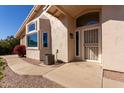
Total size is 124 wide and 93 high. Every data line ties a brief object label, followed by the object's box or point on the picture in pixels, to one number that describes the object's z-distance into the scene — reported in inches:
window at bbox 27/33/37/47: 268.1
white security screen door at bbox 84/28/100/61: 182.8
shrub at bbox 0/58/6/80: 73.4
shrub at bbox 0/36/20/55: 514.9
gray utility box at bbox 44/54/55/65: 204.9
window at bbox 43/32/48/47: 252.2
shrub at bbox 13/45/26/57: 351.8
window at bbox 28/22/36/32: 270.9
